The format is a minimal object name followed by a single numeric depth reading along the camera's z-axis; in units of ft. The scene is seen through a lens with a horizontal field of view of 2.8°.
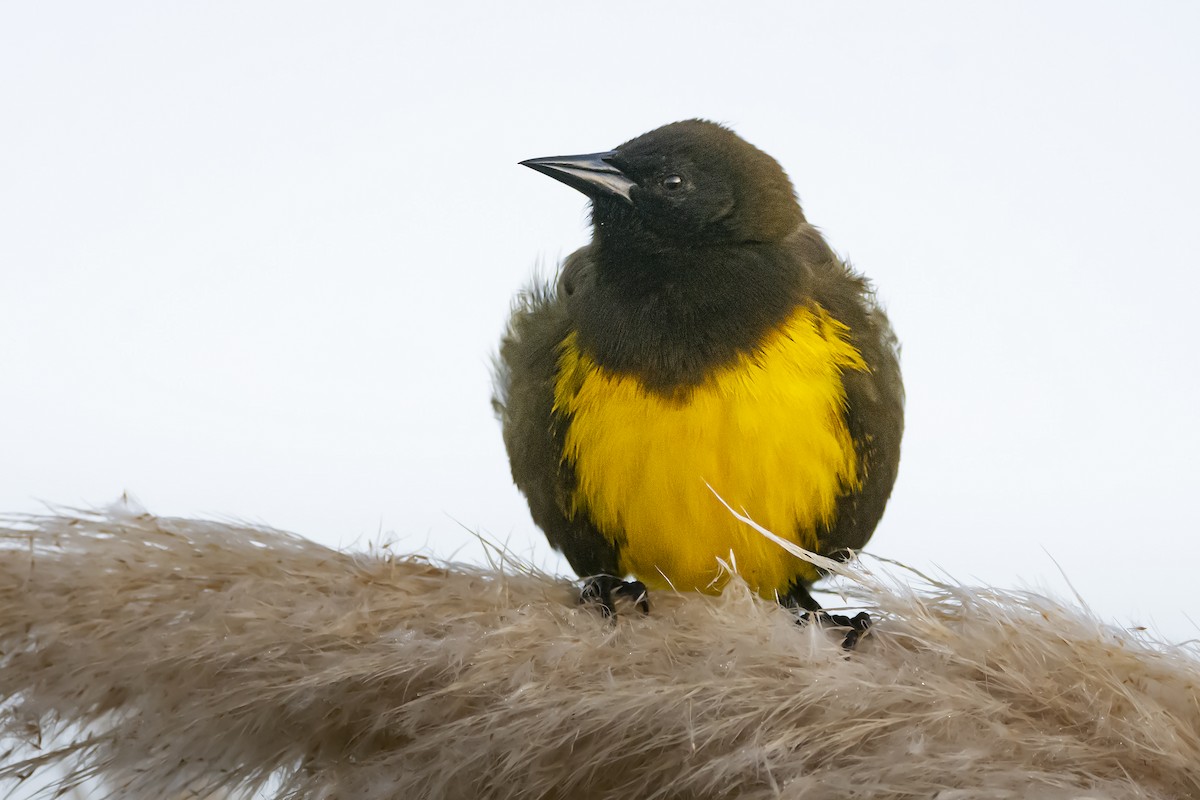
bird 16.83
